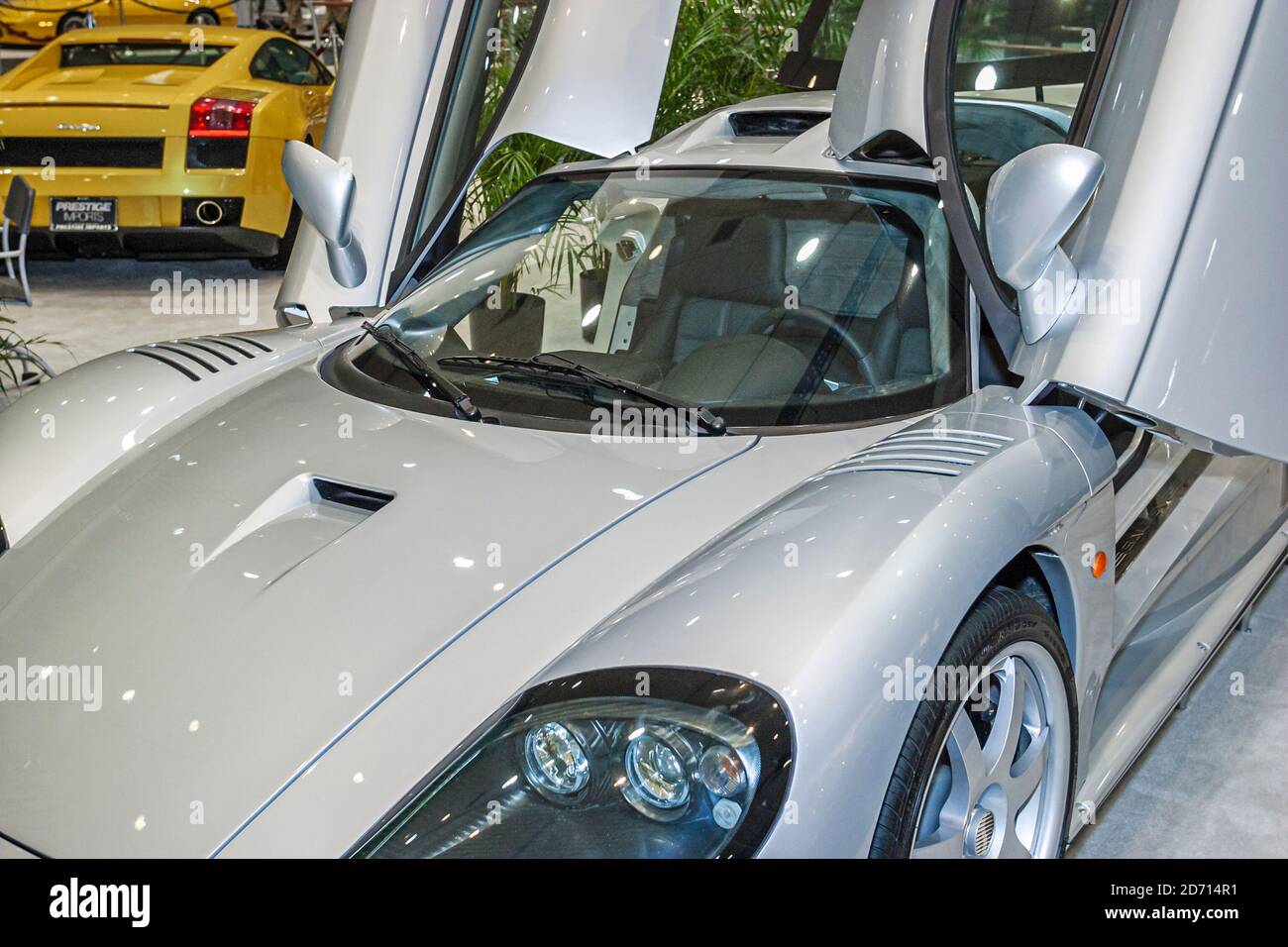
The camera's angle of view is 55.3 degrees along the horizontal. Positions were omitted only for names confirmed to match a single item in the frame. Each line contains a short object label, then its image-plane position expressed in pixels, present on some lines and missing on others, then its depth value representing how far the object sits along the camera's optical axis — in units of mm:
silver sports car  1567
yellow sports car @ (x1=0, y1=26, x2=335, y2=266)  6859
